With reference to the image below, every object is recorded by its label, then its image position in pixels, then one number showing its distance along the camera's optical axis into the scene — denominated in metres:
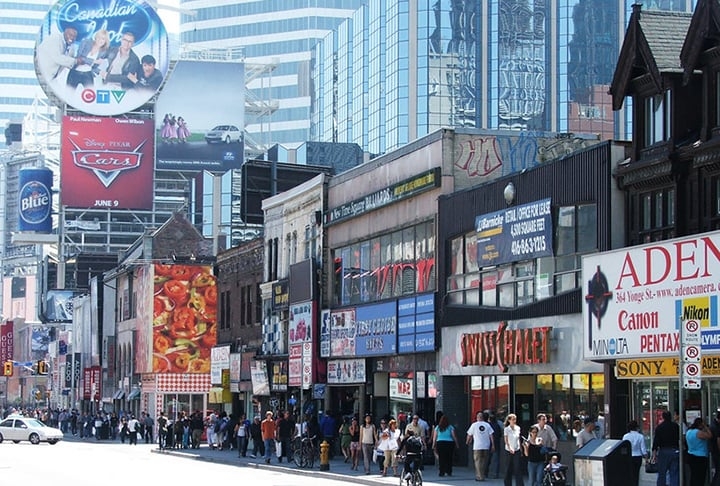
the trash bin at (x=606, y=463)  24.70
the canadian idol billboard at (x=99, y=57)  120.12
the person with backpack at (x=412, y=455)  31.94
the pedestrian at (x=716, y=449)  26.38
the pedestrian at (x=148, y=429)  72.75
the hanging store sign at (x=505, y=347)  35.22
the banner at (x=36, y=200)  131.12
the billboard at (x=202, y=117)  125.81
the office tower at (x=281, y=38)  181.62
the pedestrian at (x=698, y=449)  26.08
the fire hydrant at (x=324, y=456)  41.31
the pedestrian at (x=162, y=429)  60.19
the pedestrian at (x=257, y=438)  51.88
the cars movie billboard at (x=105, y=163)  118.12
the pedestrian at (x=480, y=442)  34.69
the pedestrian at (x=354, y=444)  41.75
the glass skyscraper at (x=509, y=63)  123.81
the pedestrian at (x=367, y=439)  39.66
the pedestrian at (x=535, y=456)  29.55
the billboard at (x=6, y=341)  152.88
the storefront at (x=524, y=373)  33.78
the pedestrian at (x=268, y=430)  47.56
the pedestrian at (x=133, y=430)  70.00
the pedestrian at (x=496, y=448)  36.59
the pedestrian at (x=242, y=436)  52.47
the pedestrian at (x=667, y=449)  26.73
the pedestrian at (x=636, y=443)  27.58
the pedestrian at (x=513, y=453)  31.12
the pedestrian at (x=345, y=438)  44.06
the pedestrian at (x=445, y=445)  37.38
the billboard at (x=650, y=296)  26.66
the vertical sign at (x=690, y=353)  22.17
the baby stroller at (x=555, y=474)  27.20
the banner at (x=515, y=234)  35.34
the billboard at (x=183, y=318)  81.31
